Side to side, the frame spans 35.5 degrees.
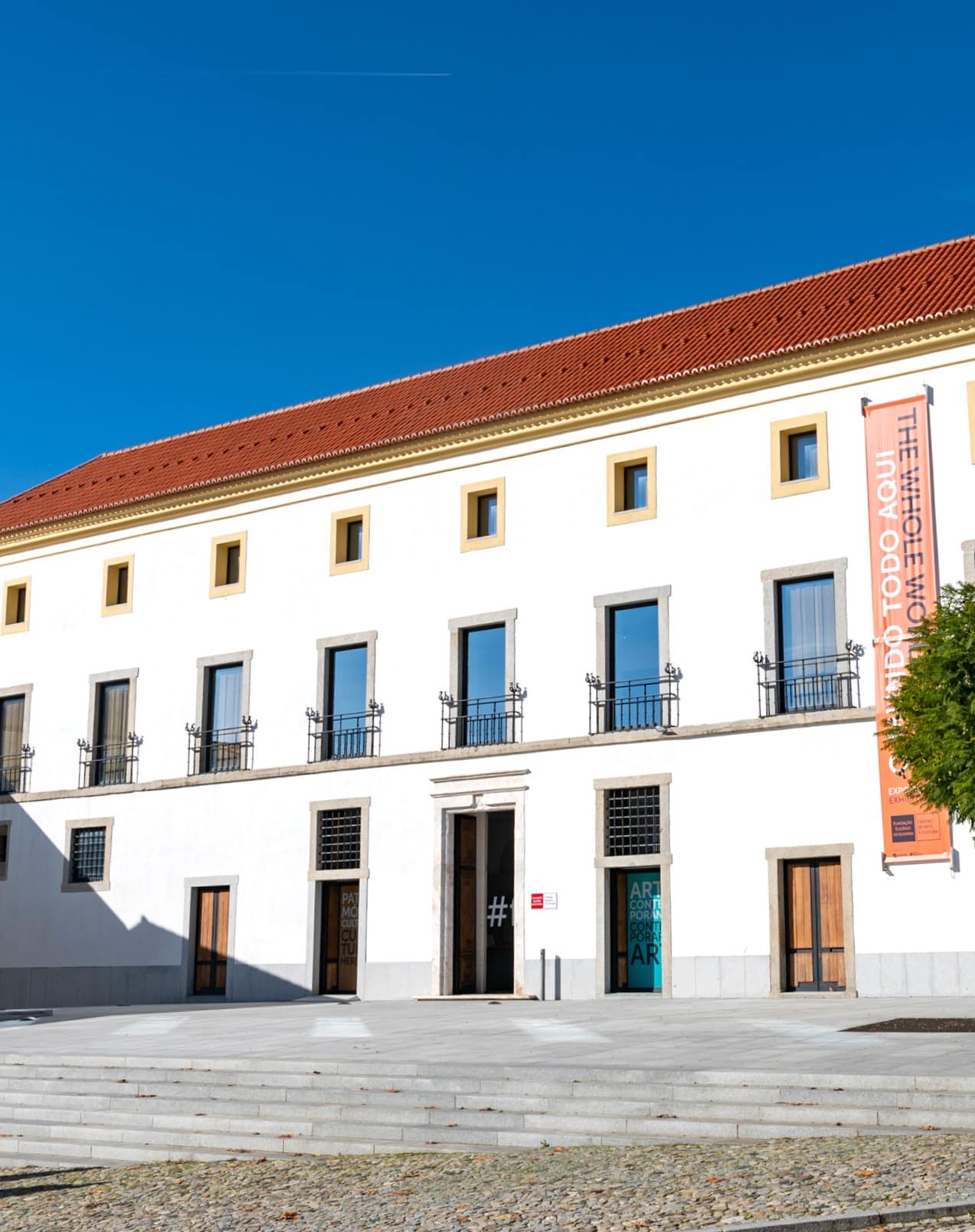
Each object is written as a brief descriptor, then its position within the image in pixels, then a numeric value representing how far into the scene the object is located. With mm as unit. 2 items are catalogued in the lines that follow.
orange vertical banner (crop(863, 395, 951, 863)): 27141
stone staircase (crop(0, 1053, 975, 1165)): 13109
